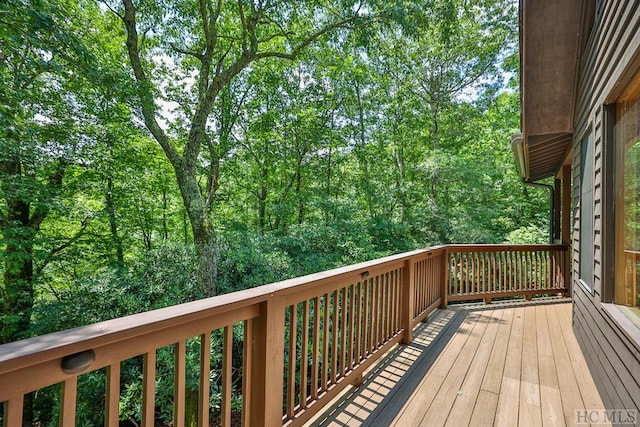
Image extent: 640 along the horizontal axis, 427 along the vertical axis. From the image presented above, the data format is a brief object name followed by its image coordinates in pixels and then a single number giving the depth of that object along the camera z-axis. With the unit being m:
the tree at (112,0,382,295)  6.04
